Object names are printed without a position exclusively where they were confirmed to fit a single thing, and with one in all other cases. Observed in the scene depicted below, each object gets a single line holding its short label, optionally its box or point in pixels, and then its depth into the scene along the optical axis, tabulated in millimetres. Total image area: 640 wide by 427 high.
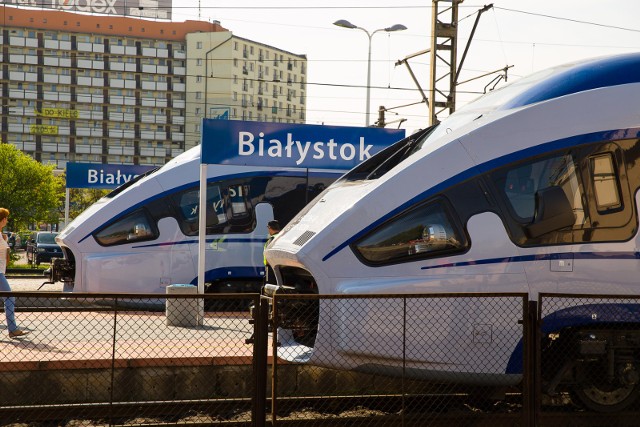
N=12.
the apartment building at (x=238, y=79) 100938
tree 47281
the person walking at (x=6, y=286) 9659
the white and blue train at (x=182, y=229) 15789
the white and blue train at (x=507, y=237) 8148
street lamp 32906
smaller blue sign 24219
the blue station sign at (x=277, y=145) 12734
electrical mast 24844
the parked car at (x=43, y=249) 37188
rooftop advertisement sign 97125
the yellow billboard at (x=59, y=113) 99000
